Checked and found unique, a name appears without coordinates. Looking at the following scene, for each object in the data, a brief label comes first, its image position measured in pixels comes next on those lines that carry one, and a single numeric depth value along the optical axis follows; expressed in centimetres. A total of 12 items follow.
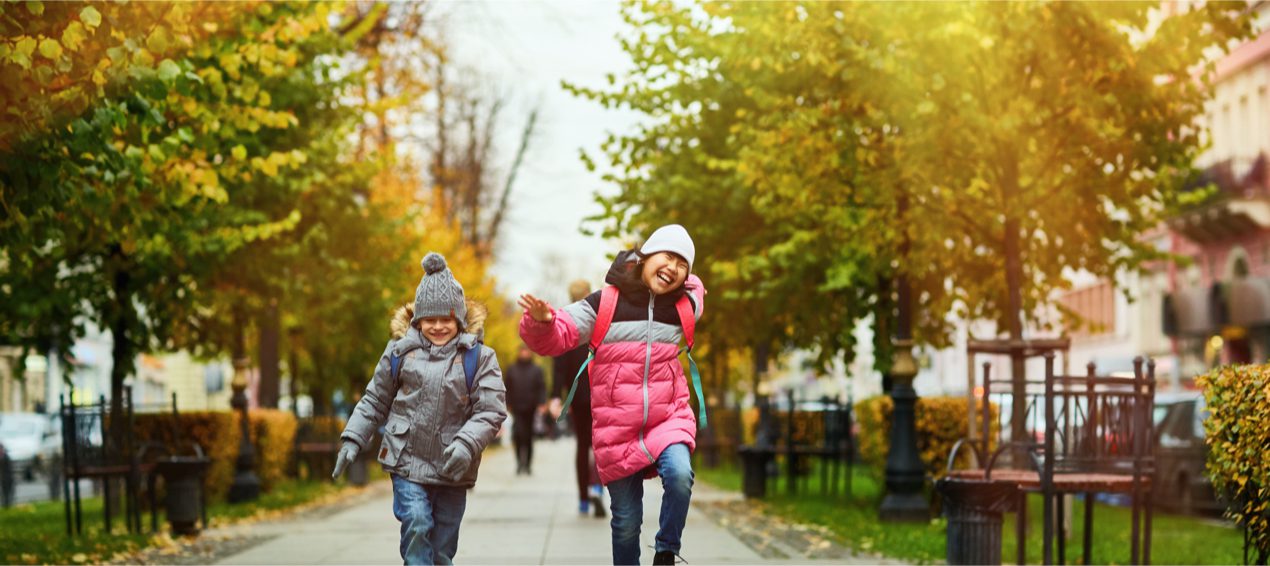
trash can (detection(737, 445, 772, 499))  2212
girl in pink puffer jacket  859
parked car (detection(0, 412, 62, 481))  3978
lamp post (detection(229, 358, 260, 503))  2108
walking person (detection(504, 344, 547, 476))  2484
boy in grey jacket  840
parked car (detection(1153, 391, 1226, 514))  2039
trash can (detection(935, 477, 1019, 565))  1104
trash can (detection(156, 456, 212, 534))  1532
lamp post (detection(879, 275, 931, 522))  1692
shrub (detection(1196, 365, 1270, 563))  886
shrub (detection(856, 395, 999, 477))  1778
